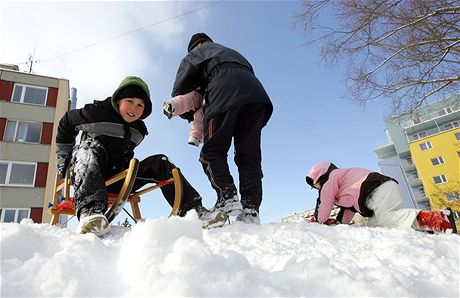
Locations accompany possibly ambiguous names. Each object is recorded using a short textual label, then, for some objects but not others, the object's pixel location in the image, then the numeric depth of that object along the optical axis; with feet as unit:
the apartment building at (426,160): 100.62
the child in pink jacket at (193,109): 7.73
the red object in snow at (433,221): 7.45
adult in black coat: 6.94
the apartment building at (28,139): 41.81
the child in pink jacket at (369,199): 7.80
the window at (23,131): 46.04
